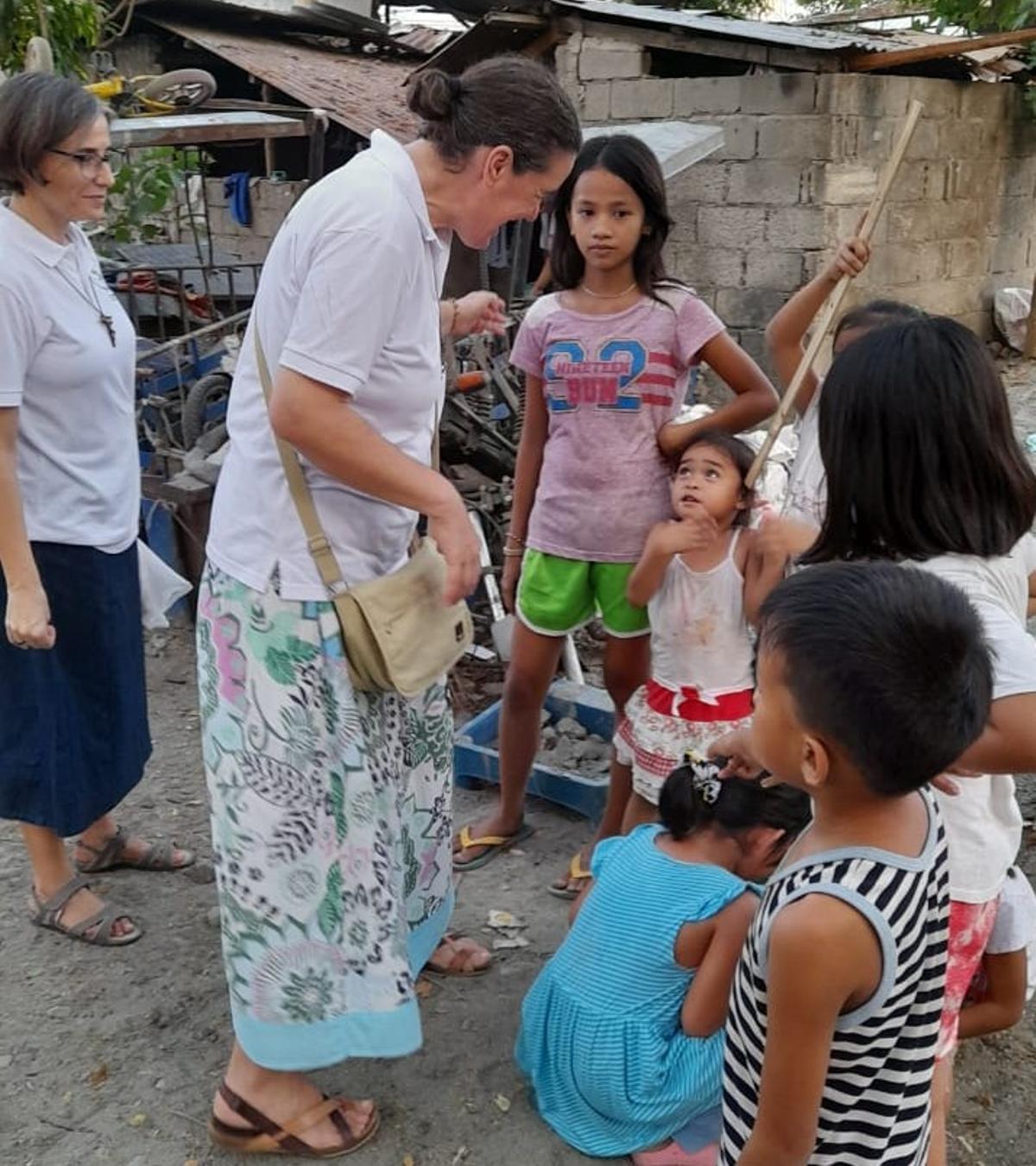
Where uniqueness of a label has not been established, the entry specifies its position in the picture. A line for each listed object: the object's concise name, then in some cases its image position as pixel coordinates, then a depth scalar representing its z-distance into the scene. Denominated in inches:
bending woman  66.0
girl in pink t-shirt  103.8
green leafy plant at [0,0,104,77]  219.1
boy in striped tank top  48.5
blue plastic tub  130.1
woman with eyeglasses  91.9
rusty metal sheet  351.9
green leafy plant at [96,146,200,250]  228.2
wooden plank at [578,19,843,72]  285.6
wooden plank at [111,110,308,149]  192.1
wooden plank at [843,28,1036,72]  274.1
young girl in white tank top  100.4
